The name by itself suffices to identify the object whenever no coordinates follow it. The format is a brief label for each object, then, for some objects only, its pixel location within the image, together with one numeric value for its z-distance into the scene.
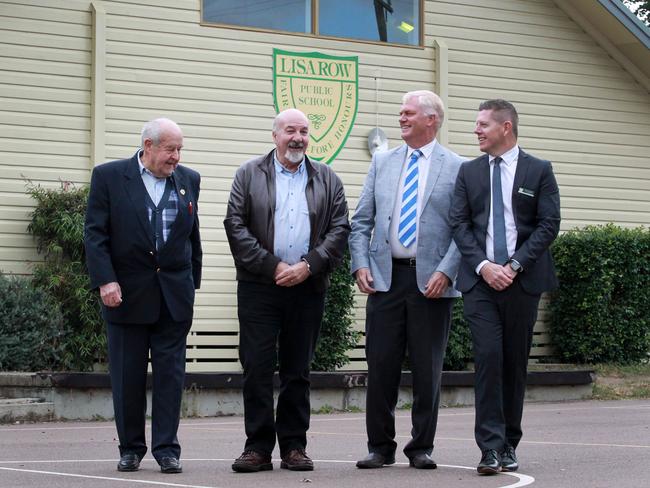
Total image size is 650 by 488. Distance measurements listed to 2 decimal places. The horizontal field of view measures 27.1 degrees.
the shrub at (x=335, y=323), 15.82
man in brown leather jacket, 8.20
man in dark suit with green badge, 8.05
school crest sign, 16.95
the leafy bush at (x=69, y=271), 14.67
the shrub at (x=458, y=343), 16.72
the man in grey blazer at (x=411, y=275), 8.31
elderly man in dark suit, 8.16
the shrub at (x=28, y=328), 13.63
